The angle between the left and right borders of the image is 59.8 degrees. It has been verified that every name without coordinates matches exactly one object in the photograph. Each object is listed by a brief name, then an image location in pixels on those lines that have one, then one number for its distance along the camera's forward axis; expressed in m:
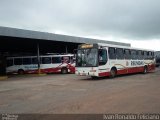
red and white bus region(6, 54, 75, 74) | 16.77
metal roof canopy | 13.23
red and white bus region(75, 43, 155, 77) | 10.74
